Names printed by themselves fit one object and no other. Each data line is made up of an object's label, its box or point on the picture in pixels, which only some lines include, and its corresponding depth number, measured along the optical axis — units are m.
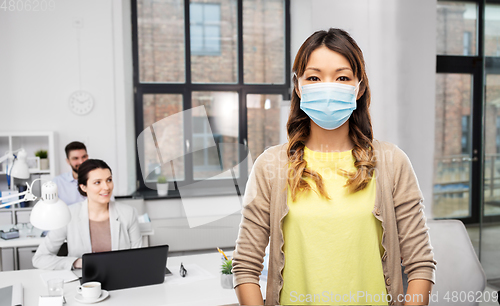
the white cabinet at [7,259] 3.68
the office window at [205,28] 5.31
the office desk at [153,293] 1.88
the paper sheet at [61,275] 2.13
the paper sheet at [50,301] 1.81
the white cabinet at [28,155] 4.27
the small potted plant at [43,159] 4.43
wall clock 4.70
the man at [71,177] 3.85
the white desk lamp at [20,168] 2.62
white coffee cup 1.86
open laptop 1.90
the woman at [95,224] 2.49
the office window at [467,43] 5.35
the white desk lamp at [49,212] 1.54
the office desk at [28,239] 2.96
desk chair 1.99
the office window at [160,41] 5.14
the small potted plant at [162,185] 4.99
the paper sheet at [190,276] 2.14
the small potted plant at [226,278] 2.04
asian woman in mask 0.98
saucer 1.86
